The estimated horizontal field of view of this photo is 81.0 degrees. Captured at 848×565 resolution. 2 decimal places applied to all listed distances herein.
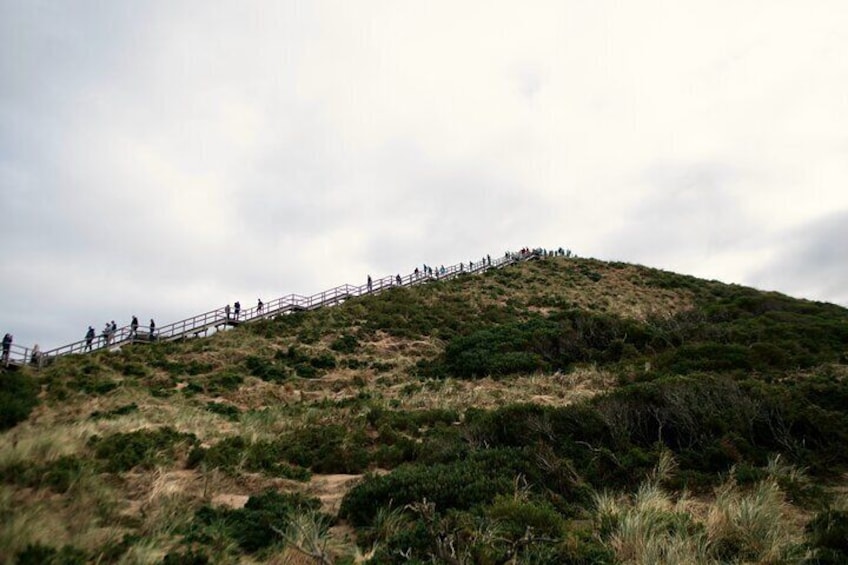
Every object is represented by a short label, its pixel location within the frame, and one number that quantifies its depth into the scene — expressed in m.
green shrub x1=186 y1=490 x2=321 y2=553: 7.11
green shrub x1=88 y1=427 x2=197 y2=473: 9.69
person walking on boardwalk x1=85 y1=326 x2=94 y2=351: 24.42
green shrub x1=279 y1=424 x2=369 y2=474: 11.73
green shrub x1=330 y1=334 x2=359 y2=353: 27.19
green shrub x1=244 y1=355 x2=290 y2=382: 22.45
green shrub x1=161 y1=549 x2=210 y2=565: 6.14
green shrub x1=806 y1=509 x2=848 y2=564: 5.78
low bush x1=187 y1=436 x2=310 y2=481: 10.60
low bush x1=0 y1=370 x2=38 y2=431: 13.20
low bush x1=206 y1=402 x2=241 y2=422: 16.64
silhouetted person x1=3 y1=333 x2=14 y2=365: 20.28
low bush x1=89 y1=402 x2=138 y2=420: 14.73
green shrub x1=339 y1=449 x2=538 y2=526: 8.22
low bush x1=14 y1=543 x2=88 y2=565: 5.46
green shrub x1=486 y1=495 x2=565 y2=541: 6.79
